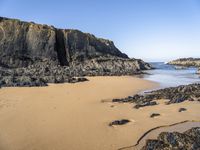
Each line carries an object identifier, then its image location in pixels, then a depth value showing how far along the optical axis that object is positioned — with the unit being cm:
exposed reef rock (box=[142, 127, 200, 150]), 460
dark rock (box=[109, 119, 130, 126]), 655
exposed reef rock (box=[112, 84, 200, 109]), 901
